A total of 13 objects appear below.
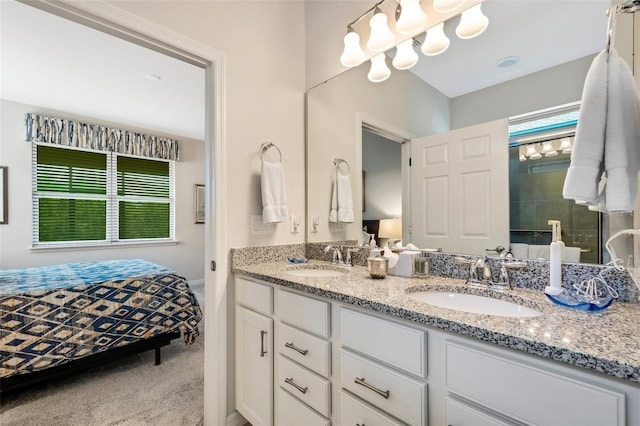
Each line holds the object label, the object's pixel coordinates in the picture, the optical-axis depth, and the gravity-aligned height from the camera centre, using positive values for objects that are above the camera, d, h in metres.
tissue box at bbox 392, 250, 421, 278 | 1.40 -0.24
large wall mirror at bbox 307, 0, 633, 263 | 1.10 +0.48
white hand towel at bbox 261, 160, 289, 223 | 1.74 +0.12
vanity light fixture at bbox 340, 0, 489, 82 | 1.35 +0.94
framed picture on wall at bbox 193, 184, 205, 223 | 5.04 +0.20
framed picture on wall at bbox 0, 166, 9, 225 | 3.35 +0.23
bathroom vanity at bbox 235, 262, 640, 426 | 0.61 -0.40
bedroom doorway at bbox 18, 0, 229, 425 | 1.61 -0.11
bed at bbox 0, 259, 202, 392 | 1.83 -0.72
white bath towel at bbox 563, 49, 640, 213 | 0.74 +0.18
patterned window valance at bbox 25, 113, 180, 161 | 3.55 +1.06
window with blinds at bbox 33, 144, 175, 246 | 3.70 +0.25
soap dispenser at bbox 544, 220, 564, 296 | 1.02 -0.19
